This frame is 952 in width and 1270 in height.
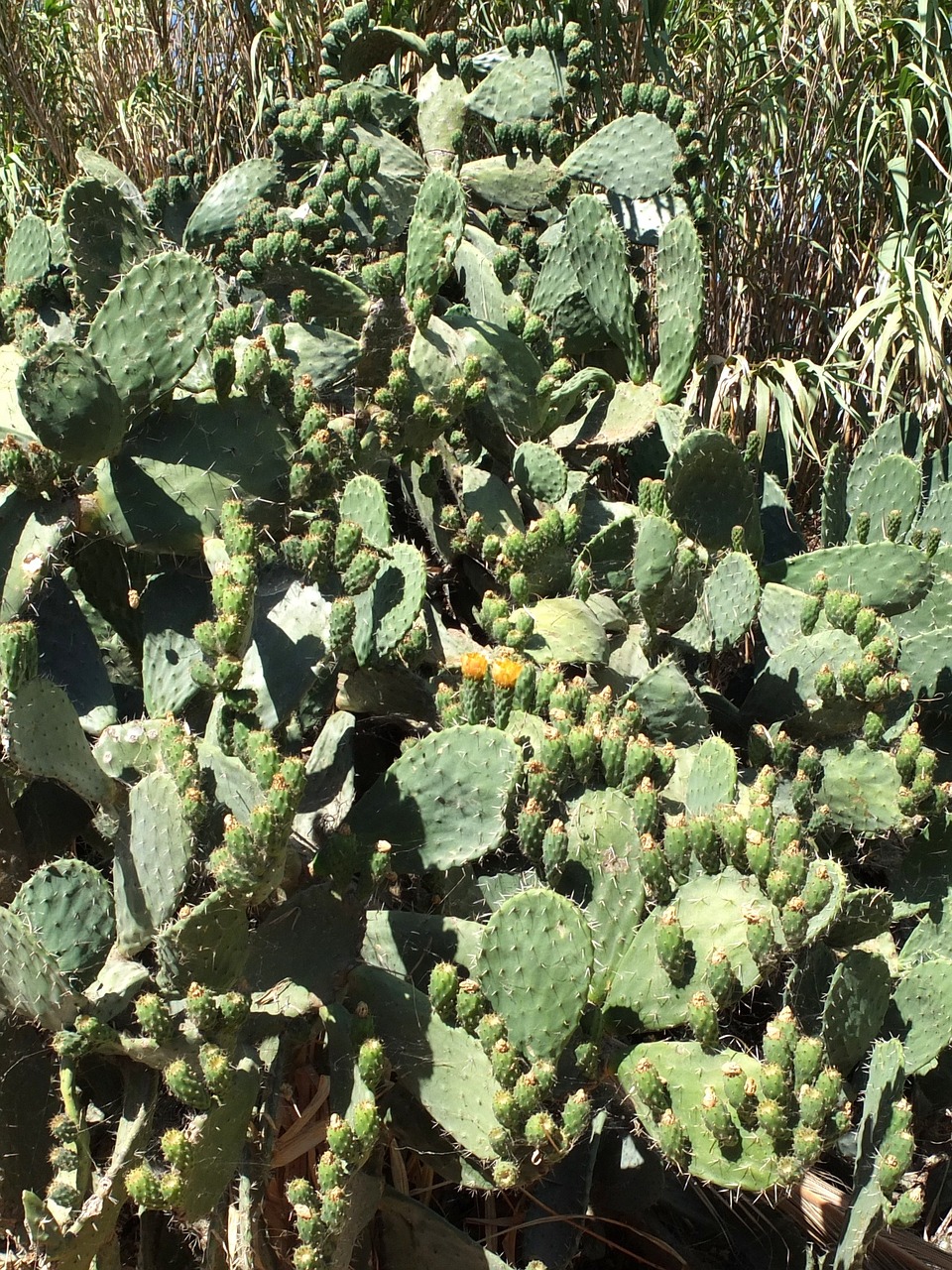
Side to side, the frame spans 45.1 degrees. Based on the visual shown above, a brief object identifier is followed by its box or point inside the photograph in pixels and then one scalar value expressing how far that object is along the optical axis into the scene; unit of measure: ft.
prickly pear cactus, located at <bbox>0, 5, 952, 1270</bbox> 5.23
